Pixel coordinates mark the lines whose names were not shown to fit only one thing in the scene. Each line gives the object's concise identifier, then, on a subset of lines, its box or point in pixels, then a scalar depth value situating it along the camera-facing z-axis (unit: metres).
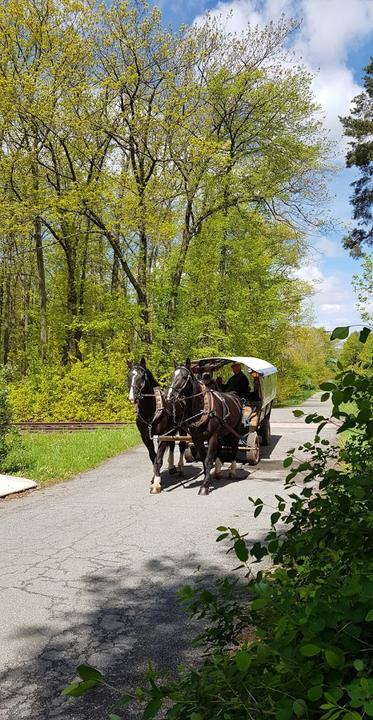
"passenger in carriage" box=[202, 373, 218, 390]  11.65
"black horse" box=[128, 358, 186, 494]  9.44
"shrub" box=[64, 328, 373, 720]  1.54
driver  13.02
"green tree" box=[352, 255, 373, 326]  31.95
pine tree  23.86
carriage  11.70
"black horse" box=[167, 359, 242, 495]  9.44
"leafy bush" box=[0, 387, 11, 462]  11.78
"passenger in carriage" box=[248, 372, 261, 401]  12.34
